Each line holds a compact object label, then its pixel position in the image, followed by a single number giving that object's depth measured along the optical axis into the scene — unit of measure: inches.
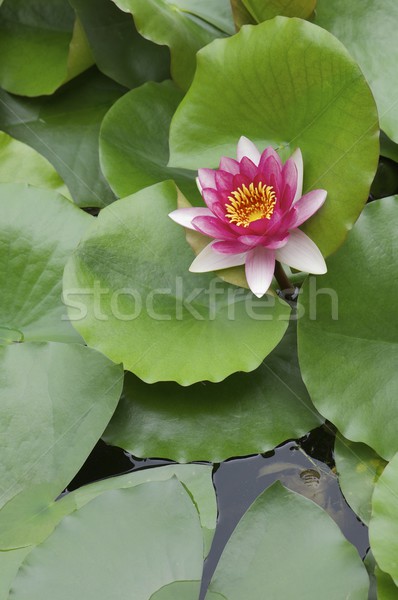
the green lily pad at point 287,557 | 62.8
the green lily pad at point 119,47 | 73.0
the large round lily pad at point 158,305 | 66.0
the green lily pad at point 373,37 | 68.7
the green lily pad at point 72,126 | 73.6
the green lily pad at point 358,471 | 65.5
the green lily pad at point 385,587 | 62.9
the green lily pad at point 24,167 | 72.1
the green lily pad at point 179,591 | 62.5
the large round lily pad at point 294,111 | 65.6
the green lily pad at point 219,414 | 66.5
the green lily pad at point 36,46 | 74.5
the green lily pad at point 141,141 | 70.2
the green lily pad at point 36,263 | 68.4
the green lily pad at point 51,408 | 65.6
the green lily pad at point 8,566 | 64.0
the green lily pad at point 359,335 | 65.3
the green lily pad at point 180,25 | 69.6
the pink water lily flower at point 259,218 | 66.0
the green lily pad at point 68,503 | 64.8
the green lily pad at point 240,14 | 70.0
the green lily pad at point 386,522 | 62.7
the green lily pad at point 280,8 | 69.0
